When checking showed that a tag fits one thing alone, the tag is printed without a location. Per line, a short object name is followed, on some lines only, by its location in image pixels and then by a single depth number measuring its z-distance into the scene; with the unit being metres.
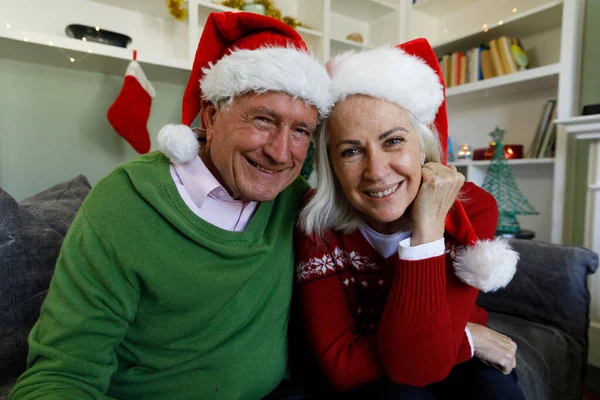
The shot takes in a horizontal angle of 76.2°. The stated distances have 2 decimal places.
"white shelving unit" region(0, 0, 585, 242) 2.18
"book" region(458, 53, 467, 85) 2.82
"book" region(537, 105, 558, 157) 2.36
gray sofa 0.94
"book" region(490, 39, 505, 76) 2.56
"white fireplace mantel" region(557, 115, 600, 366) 1.88
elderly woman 0.87
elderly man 0.76
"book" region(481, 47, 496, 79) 2.65
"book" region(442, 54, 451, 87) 2.93
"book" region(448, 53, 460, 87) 2.86
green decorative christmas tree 2.28
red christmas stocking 2.22
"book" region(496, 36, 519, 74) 2.51
